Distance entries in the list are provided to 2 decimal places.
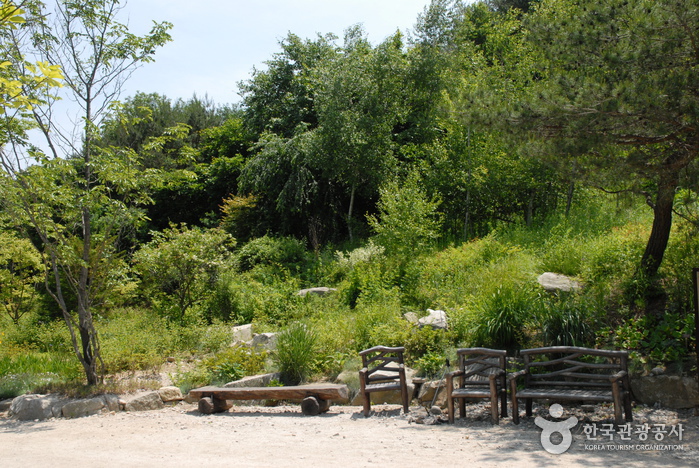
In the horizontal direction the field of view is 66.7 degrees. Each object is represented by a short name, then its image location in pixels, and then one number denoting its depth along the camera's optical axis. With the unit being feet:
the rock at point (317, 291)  38.65
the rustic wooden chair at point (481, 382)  18.71
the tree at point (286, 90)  61.16
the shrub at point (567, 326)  22.31
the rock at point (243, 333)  33.30
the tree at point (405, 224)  39.14
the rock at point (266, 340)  29.71
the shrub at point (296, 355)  25.40
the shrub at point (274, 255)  48.19
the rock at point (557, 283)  26.13
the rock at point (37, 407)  24.21
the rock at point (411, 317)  27.94
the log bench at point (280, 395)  21.75
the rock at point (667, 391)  18.90
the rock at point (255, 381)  24.73
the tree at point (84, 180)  24.47
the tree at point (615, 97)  18.16
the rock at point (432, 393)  21.26
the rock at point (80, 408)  23.95
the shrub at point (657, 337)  20.57
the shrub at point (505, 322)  23.62
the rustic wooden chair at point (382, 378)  20.95
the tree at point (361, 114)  48.32
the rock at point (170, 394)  25.27
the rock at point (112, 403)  24.31
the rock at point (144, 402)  24.40
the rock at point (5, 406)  26.15
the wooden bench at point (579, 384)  17.22
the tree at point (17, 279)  43.78
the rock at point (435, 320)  25.90
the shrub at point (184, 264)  38.78
